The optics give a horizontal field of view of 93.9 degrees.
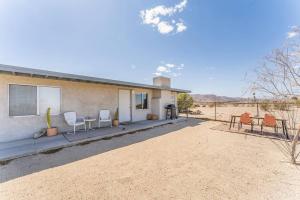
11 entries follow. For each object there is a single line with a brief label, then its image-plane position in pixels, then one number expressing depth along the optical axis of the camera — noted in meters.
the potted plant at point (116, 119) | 7.92
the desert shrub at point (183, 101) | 16.05
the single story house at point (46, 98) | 4.90
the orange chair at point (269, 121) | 6.06
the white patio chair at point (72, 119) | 6.06
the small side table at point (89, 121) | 6.63
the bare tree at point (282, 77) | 3.00
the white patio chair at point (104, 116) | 7.41
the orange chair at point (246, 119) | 6.71
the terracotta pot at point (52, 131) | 5.63
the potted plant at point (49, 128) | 5.56
